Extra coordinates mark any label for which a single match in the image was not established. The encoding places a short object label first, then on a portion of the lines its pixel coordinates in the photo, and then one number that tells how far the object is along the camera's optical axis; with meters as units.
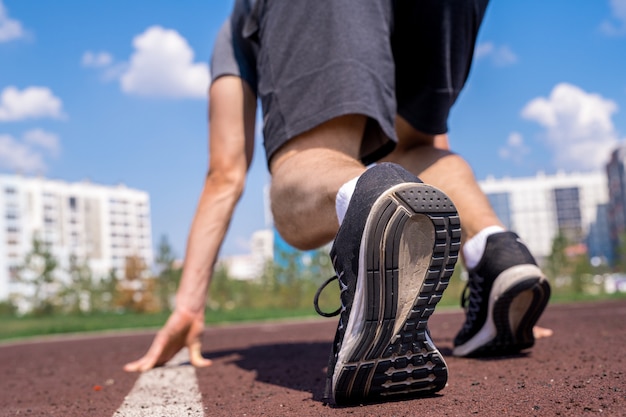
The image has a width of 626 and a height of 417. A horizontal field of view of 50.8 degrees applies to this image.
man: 1.31
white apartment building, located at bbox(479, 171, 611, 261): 113.62
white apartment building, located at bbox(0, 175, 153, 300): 81.12
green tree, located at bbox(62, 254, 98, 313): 24.44
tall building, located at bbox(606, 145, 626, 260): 88.06
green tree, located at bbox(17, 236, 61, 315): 23.30
